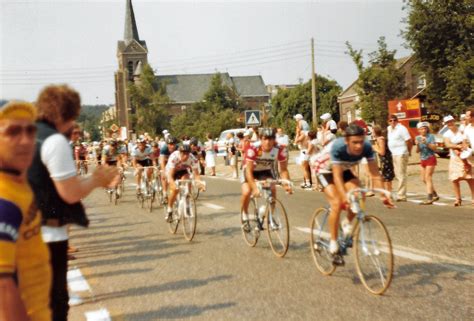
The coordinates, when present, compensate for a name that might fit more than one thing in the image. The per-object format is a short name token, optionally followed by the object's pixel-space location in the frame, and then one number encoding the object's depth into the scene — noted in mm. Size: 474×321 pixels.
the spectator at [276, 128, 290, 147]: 20266
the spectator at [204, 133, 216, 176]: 27977
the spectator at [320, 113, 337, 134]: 16503
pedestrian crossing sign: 25359
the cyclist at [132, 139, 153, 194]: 16067
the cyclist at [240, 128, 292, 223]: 8594
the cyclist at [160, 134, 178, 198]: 12831
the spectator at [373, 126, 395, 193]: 15578
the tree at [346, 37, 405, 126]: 39312
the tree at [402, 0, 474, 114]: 45062
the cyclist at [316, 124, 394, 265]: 6277
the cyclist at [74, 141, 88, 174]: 26672
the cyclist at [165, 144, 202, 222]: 10984
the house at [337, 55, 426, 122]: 65125
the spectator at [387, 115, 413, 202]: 14719
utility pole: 36453
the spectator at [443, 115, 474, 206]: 12923
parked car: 39559
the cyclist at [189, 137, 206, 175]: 21005
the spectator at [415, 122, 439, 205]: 13982
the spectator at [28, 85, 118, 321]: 3311
